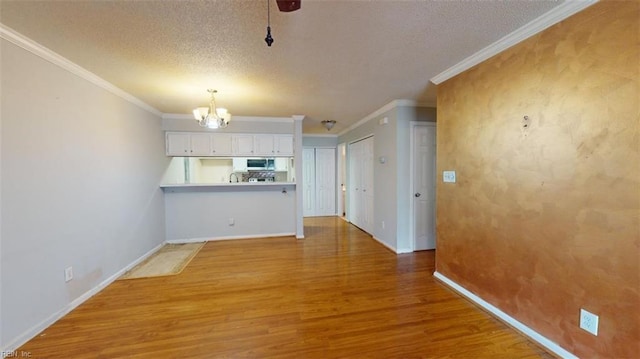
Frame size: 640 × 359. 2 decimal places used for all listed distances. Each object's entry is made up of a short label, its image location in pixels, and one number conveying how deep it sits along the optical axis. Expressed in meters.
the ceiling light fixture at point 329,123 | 4.92
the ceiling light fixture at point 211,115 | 3.05
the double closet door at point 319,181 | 6.69
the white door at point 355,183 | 5.45
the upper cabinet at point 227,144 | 4.38
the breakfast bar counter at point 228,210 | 4.46
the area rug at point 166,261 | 3.11
